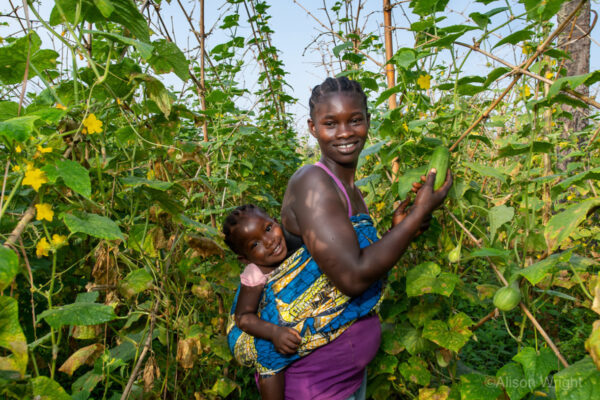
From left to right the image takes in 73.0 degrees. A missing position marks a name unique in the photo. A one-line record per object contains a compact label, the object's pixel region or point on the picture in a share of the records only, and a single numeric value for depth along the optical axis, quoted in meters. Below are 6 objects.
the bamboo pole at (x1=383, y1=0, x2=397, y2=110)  2.00
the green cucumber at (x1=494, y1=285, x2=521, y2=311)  1.12
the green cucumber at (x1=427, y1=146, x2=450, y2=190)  1.25
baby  1.37
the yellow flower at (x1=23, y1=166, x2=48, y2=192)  0.85
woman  1.17
